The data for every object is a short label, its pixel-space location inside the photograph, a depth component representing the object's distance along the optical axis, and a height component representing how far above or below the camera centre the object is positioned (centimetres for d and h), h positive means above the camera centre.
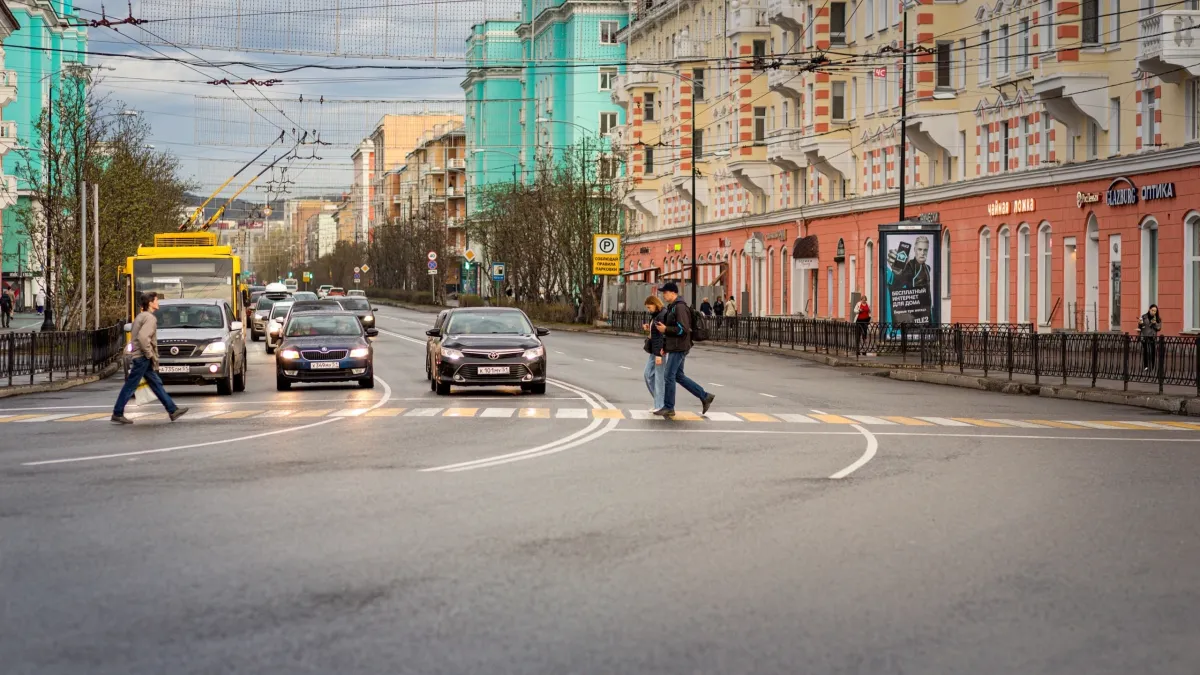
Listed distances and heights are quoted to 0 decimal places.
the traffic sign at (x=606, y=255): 7488 +188
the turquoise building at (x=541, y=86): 11525 +1490
